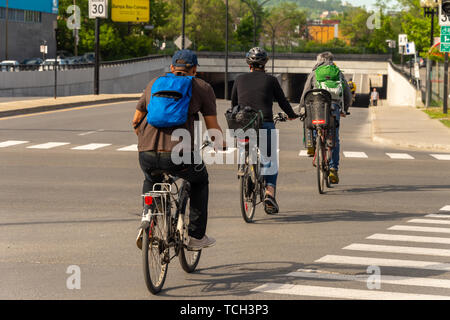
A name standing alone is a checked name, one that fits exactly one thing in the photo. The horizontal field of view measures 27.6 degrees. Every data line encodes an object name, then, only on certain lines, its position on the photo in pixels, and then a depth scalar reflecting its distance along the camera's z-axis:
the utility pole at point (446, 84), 31.91
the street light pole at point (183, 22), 52.19
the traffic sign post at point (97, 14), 45.34
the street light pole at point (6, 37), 80.64
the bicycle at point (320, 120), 12.73
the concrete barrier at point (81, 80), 54.41
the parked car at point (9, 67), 54.00
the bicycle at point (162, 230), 6.60
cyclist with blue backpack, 6.85
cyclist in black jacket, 10.57
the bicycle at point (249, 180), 10.26
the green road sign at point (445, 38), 29.25
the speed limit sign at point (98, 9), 45.91
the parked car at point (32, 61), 74.70
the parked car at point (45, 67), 58.82
